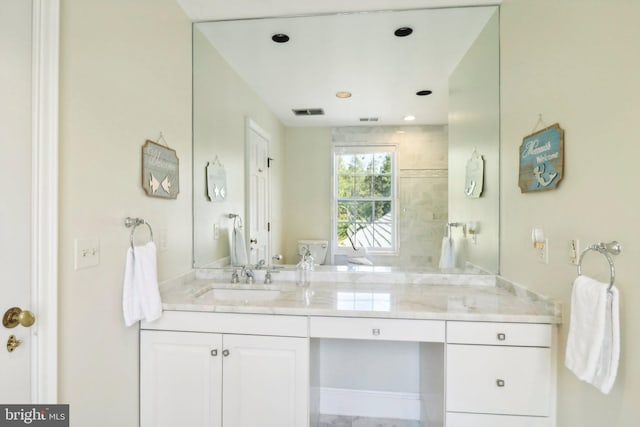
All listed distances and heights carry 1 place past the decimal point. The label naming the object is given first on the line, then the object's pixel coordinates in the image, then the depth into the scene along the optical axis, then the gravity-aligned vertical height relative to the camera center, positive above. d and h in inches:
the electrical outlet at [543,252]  53.1 -6.7
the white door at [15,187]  37.8 +3.3
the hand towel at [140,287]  53.6 -13.3
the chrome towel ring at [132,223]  55.4 -1.8
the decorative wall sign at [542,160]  49.0 +9.5
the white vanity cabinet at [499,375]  51.2 -27.3
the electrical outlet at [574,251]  44.9 -5.5
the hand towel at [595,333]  36.5 -14.8
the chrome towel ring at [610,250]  36.3 -4.4
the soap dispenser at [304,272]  76.9 -14.9
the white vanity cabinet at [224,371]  56.7 -29.7
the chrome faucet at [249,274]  78.4 -15.8
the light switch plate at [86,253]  46.0 -6.3
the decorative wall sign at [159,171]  60.7 +9.1
